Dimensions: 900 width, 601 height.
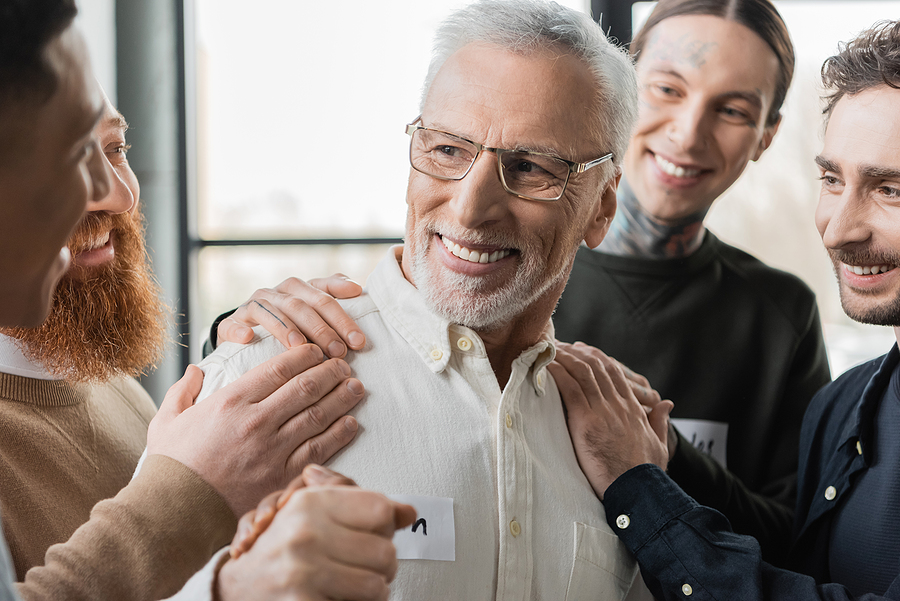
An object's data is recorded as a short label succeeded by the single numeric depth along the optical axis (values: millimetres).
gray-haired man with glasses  1290
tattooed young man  2248
